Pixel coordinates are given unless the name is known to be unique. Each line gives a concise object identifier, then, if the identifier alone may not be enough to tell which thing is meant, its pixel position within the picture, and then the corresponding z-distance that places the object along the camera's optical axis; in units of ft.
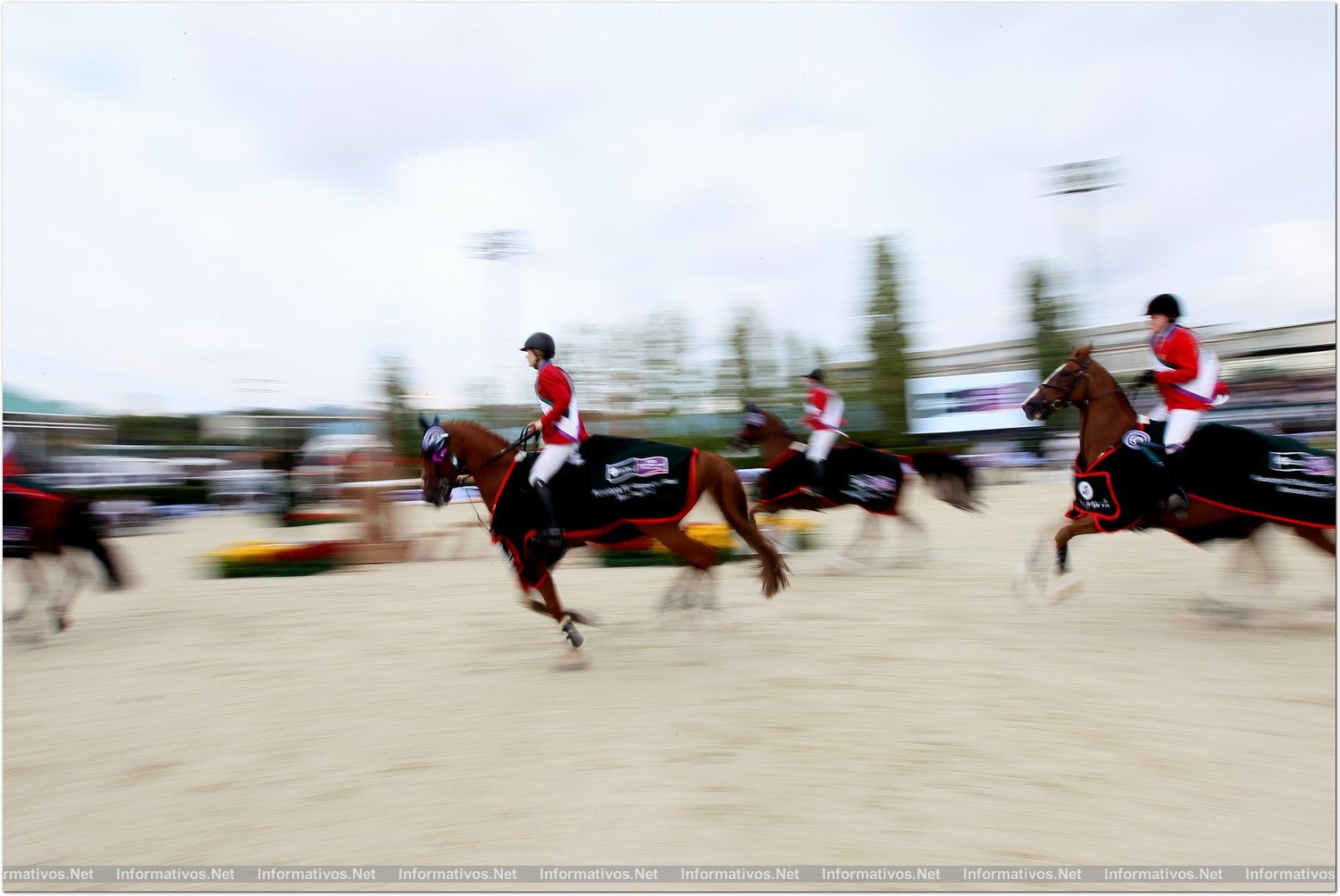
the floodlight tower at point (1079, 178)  106.52
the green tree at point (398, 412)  101.55
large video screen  118.62
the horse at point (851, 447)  30.66
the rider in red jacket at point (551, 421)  19.19
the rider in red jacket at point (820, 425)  30.17
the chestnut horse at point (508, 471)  19.15
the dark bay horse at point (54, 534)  22.57
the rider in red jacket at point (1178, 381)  19.76
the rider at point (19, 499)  22.41
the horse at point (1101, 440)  19.45
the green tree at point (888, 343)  132.87
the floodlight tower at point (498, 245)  100.53
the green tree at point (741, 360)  136.46
